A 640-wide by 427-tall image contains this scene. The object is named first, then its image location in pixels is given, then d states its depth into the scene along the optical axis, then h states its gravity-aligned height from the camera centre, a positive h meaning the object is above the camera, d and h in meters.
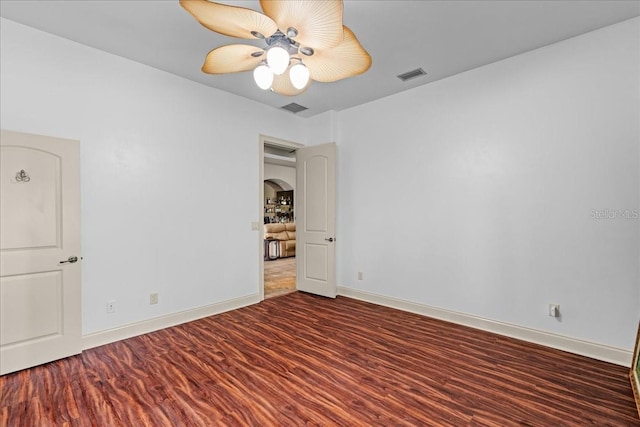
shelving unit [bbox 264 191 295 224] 11.80 +0.28
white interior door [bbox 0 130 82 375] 2.50 -0.29
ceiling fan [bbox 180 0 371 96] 1.61 +1.12
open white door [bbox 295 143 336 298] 4.61 -0.07
